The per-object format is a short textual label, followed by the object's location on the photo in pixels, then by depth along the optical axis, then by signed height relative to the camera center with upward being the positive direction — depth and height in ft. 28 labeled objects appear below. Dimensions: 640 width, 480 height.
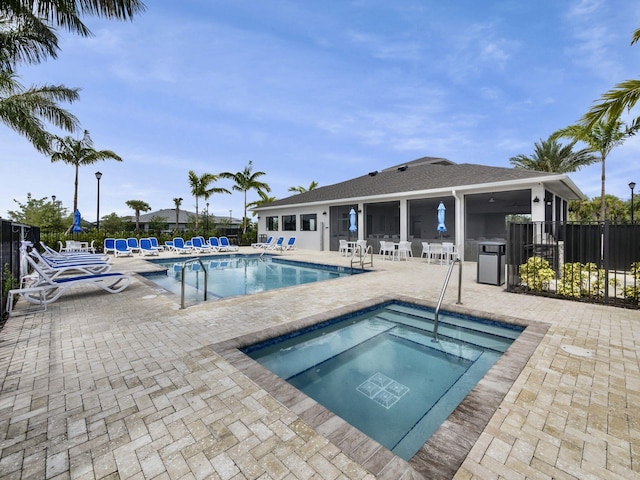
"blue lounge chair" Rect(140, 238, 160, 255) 53.21 -1.69
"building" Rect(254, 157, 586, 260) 39.58 +7.15
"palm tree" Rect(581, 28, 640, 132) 18.25 +9.06
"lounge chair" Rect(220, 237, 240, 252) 63.31 -1.73
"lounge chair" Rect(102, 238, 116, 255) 53.83 -1.01
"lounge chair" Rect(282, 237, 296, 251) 64.59 -1.23
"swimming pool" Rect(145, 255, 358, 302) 28.04 -4.42
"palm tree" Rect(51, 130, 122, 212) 62.18 +18.83
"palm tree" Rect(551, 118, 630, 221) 50.49 +18.71
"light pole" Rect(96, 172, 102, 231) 60.24 +12.60
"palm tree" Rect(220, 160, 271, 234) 85.61 +17.74
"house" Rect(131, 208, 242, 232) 140.87 +10.56
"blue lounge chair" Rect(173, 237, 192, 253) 56.75 -1.39
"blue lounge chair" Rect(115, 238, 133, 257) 51.88 -1.67
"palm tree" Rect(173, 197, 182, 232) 102.32 +13.37
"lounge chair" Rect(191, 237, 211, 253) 59.52 -1.44
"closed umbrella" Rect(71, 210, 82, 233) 50.47 +2.76
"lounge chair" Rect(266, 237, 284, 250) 63.26 -1.46
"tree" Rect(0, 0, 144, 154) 18.49 +17.05
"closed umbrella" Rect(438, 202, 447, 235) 40.98 +3.33
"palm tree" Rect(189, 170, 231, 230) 84.99 +16.15
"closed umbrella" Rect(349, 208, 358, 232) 53.83 +3.58
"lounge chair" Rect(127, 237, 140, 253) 54.46 -0.90
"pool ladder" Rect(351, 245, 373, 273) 36.65 -3.11
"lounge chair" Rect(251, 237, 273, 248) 67.82 -1.29
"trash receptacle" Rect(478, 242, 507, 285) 25.00 -1.86
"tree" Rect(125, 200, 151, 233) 120.98 +14.06
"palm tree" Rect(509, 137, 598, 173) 72.28 +21.26
